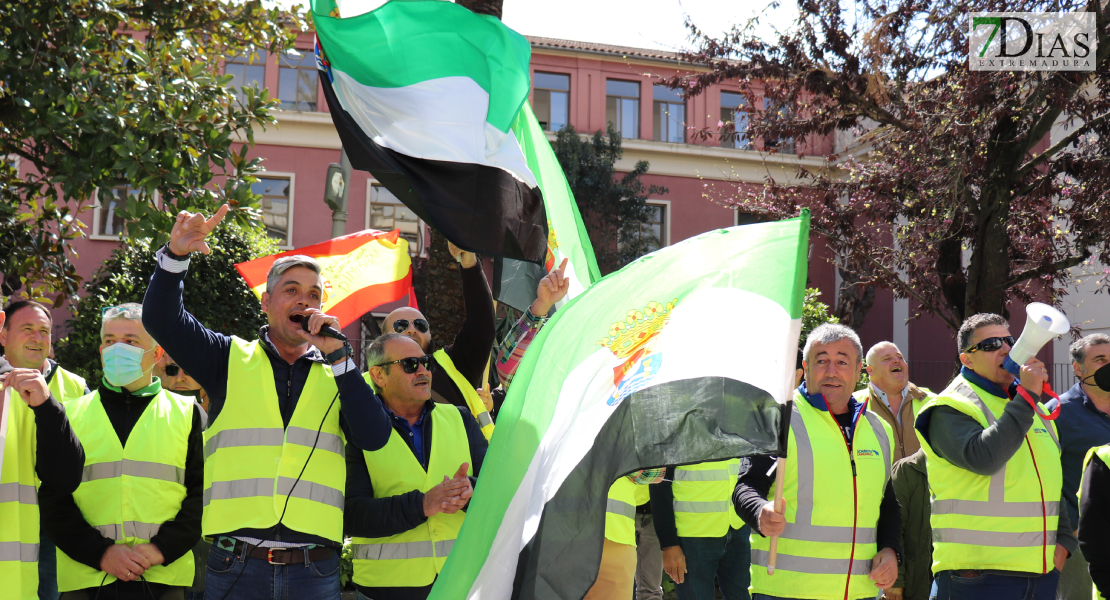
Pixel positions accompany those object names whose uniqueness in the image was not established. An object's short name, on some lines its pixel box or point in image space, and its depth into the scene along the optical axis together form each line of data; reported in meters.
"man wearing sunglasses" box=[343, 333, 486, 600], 3.70
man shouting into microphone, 3.41
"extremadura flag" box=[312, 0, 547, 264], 4.49
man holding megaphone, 4.34
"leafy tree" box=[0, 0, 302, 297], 7.06
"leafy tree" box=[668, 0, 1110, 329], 10.39
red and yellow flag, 6.42
